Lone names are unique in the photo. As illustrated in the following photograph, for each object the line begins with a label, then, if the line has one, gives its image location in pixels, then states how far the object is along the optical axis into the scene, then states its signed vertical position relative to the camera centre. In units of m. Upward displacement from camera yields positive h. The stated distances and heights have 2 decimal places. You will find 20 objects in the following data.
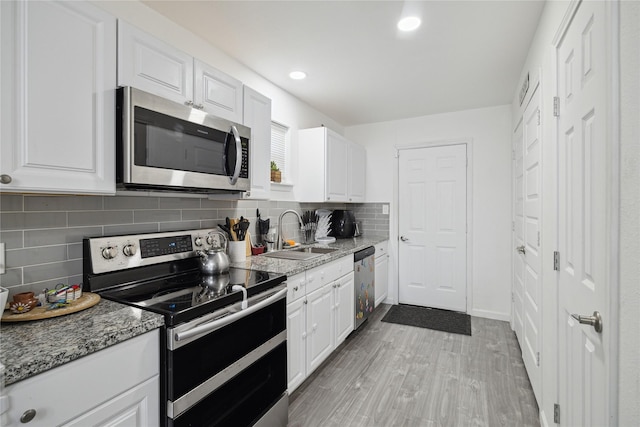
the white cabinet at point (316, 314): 2.01 -0.78
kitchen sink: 2.54 -0.36
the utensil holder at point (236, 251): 2.24 -0.28
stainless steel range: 1.19 -0.49
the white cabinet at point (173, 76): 1.39 +0.72
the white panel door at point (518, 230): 2.73 -0.18
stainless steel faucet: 2.91 -0.25
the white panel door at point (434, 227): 3.87 -0.19
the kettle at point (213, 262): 1.78 -0.29
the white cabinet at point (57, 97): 1.03 +0.43
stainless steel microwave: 1.35 +0.34
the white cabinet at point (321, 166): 3.31 +0.52
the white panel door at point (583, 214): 0.98 -0.01
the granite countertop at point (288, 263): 2.00 -0.36
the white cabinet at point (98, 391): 0.82 -0.54
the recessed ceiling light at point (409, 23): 1.95 +1.22
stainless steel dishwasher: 3.09 -0.75
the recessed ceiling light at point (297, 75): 2.75 +1.25
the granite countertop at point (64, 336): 0.82 -0.39
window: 3.09 +0.68
